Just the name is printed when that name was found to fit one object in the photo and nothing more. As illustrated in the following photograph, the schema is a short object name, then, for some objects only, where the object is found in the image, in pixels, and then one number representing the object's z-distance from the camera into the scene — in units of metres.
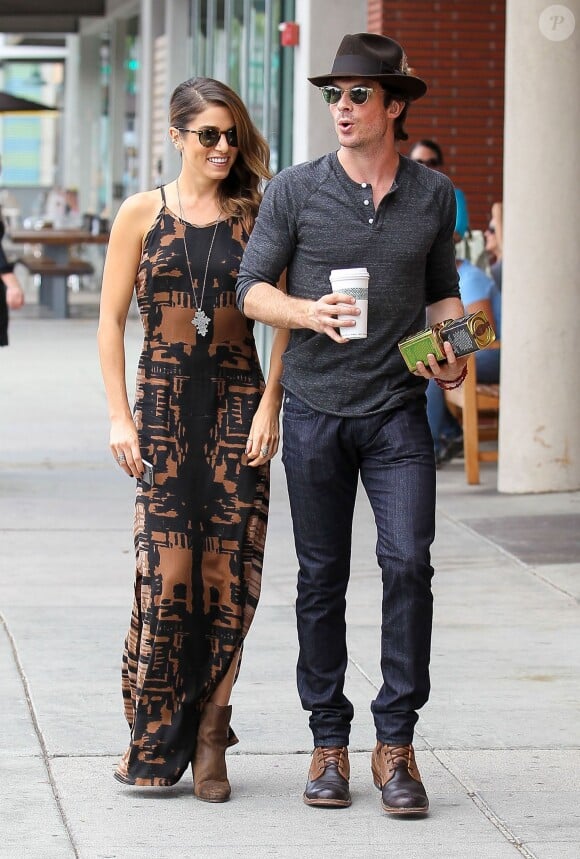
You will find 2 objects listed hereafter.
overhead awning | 32.51
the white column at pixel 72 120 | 38.09
